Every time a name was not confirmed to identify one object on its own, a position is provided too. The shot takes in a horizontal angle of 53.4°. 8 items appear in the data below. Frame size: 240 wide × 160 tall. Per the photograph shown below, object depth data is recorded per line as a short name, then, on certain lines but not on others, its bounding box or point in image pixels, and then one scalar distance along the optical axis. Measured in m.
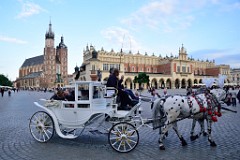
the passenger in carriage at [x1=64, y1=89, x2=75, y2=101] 6.32
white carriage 5.99
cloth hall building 61.81
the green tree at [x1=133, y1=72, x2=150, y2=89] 55.69
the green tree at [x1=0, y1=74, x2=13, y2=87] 103.31
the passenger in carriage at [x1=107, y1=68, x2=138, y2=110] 6.25
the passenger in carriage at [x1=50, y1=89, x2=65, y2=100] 6.67
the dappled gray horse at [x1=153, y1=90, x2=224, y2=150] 5.70
